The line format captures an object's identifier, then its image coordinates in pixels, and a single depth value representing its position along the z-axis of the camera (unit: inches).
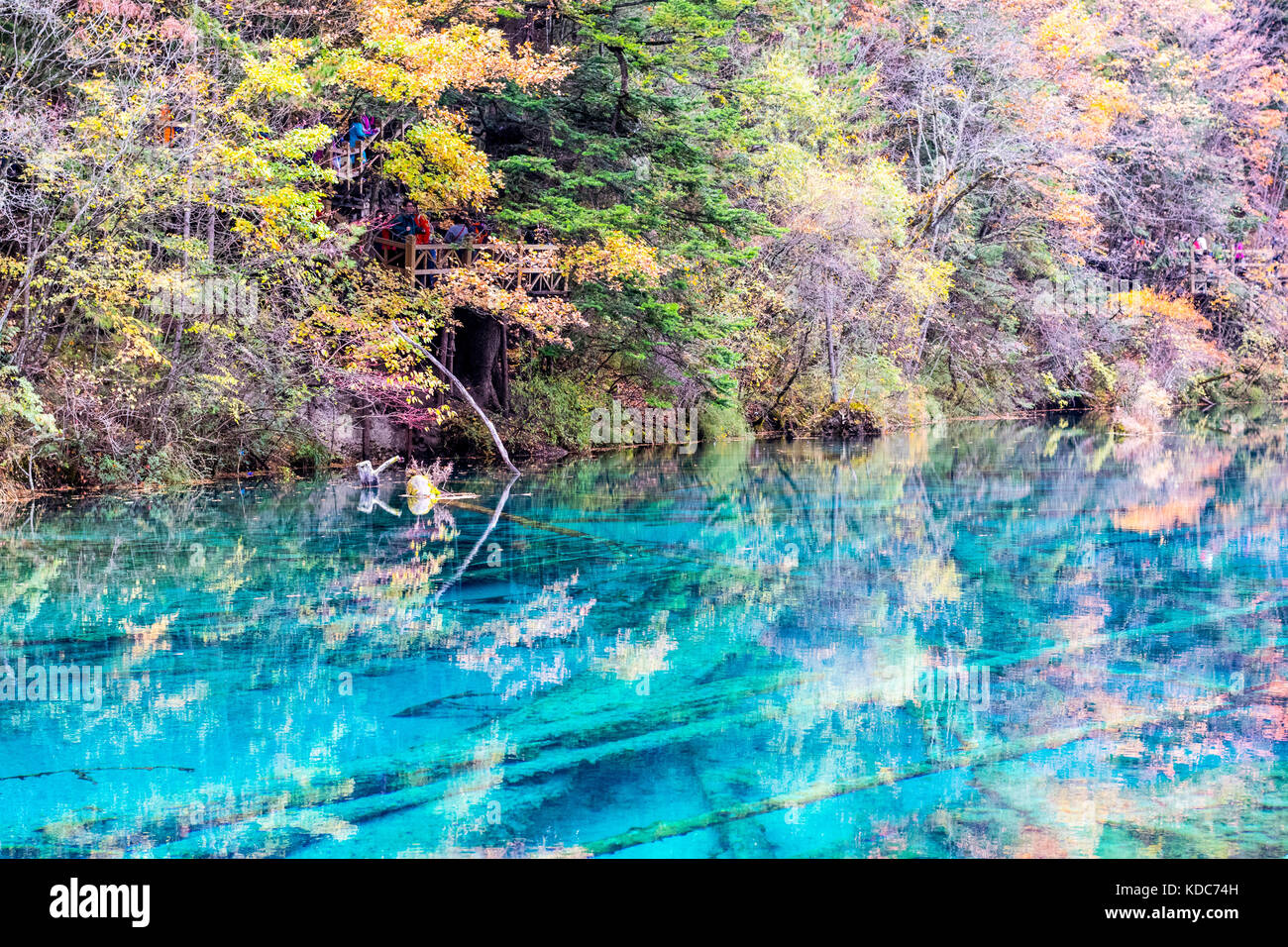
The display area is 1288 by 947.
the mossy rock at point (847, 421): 1249.4
